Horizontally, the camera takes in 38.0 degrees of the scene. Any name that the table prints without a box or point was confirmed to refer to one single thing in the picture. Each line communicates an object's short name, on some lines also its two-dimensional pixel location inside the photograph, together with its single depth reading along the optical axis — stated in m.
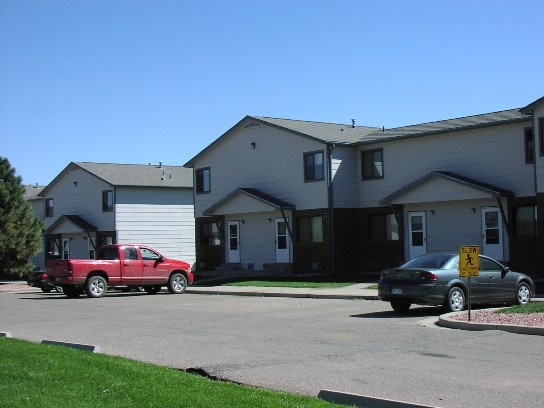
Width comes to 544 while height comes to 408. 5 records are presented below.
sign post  15.50
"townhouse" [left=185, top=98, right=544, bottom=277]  28.69
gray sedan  17.58
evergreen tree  41.91
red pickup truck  27.38
